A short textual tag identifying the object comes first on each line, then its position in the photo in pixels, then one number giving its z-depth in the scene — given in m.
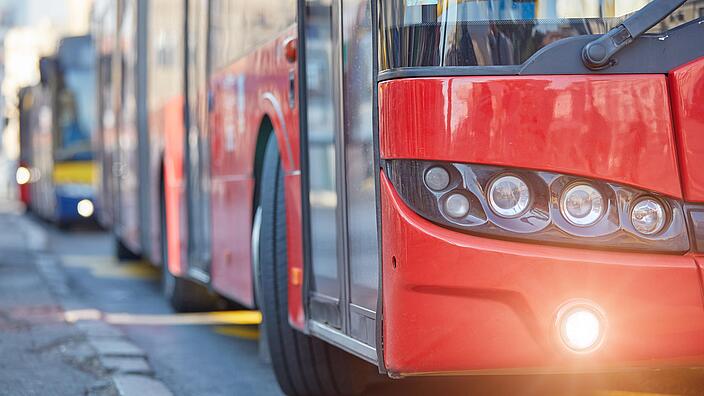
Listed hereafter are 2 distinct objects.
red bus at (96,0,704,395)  6.39
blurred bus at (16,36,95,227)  37.72
